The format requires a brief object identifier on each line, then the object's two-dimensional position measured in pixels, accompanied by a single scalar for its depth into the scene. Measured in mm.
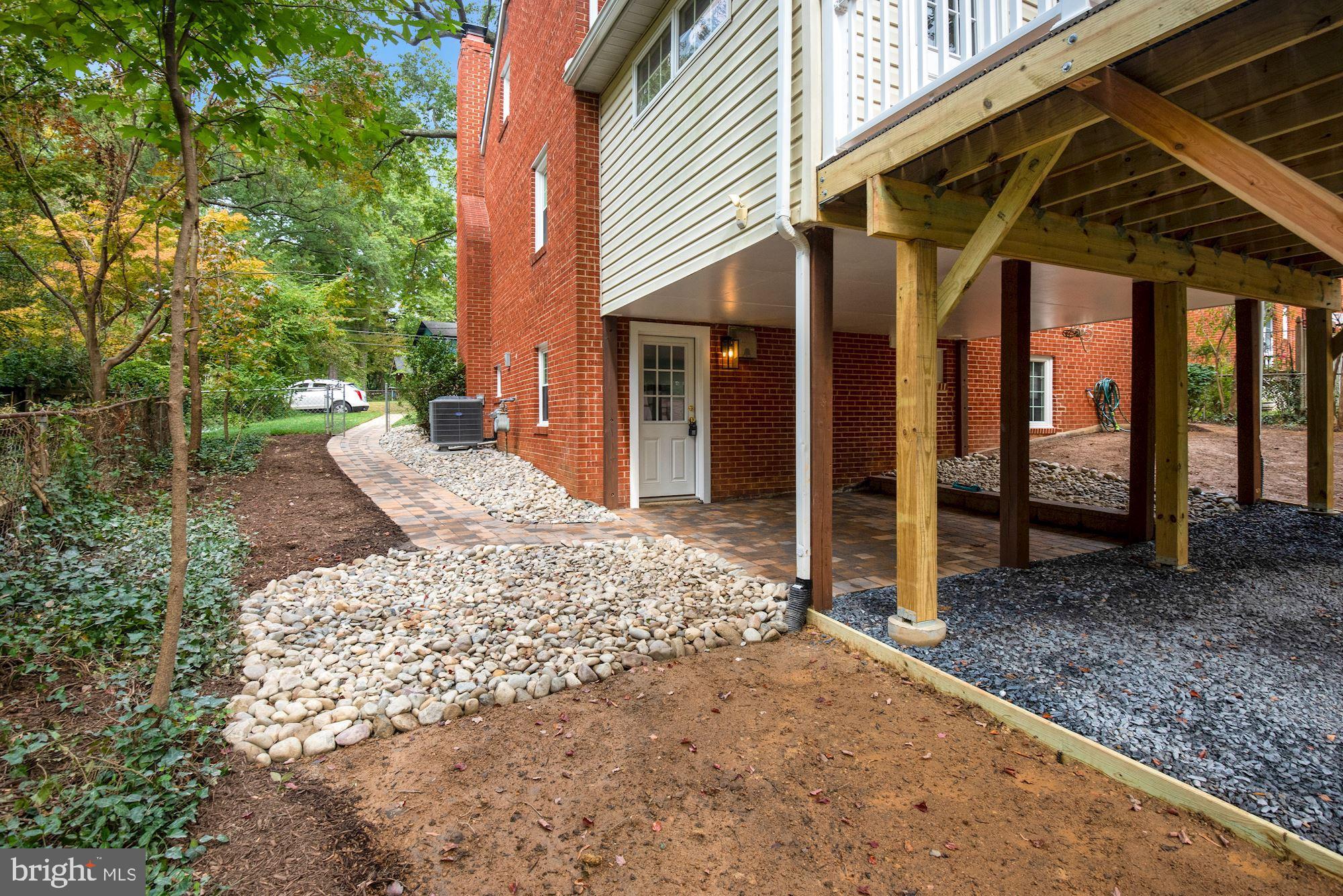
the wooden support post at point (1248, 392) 6340
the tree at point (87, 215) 6766
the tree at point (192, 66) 2434
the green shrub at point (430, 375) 14250
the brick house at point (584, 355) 7484
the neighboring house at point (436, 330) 19266
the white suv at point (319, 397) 21691
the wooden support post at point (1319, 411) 6121
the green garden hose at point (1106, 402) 11406
